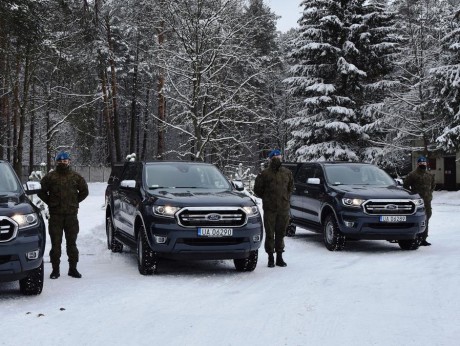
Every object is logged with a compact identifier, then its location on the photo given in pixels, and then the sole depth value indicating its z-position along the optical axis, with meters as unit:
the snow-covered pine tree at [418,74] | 37.12
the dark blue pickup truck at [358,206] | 11.99
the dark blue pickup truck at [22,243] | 7.25
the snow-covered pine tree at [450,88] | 31.78
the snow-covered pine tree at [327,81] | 35.03
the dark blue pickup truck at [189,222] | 9.03
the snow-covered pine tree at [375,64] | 35.97
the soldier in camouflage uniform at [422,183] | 13.34
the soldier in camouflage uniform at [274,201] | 10.35
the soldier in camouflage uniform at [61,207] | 9.14
